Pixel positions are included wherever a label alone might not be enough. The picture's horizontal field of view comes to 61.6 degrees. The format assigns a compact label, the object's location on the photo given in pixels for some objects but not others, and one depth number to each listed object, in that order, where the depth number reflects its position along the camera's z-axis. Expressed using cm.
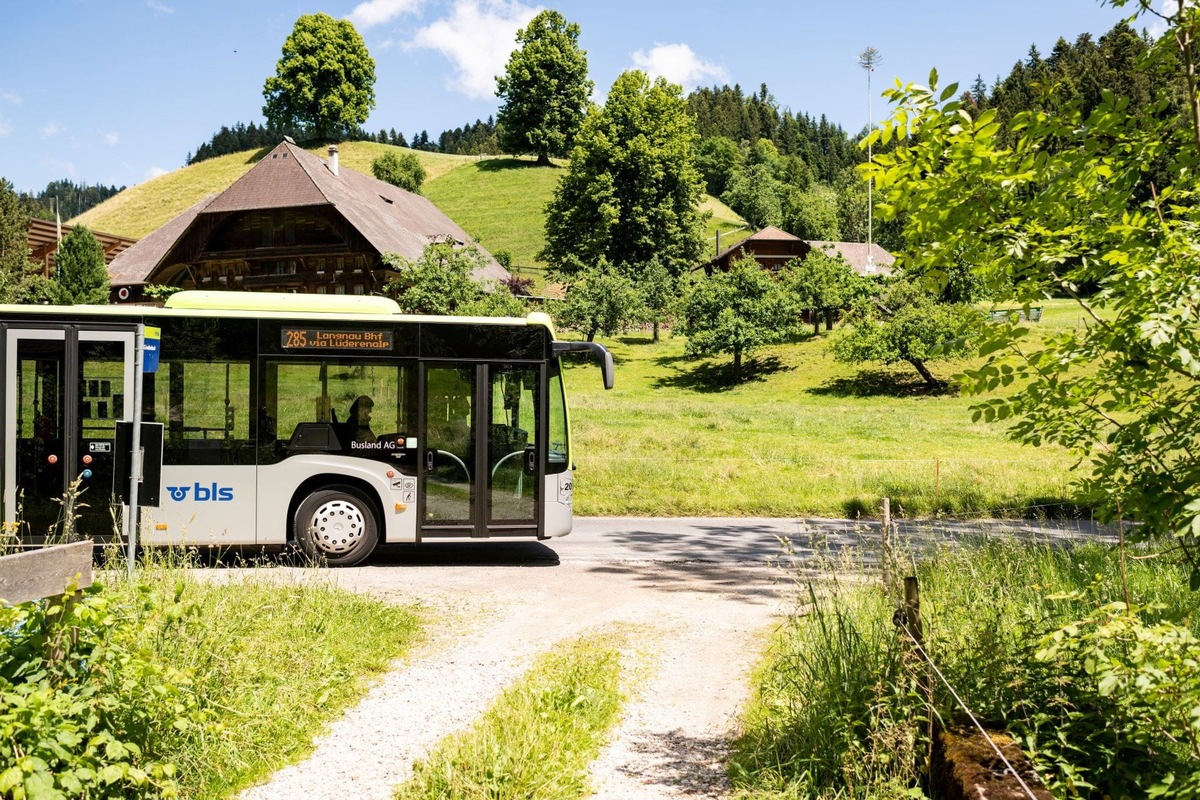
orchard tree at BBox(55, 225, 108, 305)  4443
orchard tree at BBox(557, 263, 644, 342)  5372
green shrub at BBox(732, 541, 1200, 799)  375
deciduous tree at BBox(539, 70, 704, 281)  6262
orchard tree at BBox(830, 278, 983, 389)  4272
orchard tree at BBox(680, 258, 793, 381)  4781
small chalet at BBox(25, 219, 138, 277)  5494
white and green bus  1150
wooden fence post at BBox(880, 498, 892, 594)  580
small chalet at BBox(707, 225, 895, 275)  7962
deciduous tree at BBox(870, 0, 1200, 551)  527
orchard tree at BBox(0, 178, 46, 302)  4306
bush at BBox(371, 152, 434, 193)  9644
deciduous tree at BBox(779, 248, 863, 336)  5356
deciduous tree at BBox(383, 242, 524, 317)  4022
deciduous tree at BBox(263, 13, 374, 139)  10631
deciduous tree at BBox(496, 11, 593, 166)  10006
